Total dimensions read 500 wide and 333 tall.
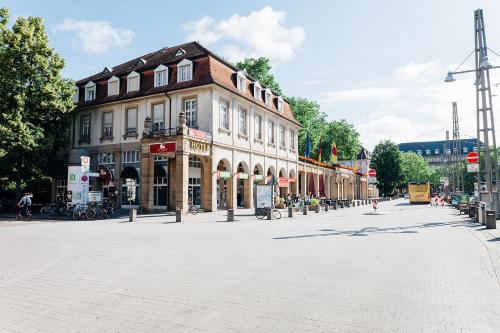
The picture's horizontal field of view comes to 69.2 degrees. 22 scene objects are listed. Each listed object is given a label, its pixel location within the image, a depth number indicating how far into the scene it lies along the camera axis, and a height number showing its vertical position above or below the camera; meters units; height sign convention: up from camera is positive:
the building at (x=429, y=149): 154.88 +18.33
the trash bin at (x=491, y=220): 15.81 -1.29
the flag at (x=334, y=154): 51.59 +5.37
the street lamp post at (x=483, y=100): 19.28 +5.01
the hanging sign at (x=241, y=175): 31.60 +1.54
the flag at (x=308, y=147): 42.75 +5.31
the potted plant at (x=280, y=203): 31.77 -0.95
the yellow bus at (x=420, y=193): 50.72 -0.27
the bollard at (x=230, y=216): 20.84 -1.33
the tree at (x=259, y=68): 46.28 +15.98
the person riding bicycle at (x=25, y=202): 22.95 -0.47
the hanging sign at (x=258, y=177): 34.16 +1.47
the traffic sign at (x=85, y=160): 23.45 +2.20
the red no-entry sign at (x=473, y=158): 22.18 +2.00
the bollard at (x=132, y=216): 20.73 -1.28
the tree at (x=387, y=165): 80.69 +5.91
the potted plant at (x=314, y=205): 31.18 -1.12
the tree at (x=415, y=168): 108.68 +7.17
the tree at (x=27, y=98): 26.91 +7.57
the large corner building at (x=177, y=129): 27.53 +5.68
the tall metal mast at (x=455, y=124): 43.16 +8.01
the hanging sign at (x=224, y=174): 29.11 +1.53
